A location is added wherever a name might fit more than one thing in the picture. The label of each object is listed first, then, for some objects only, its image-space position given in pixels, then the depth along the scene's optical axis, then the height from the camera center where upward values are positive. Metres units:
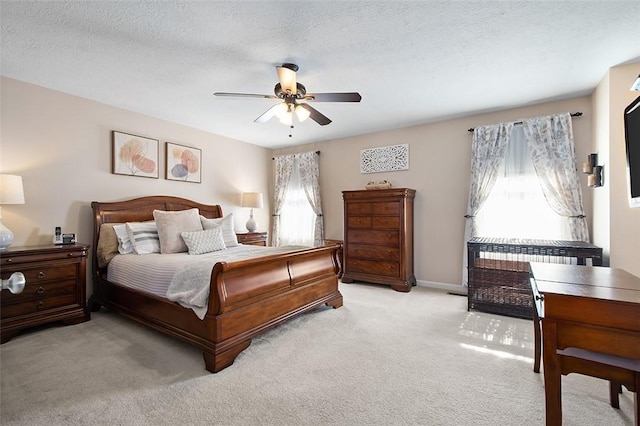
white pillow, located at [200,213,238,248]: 4.07 -0.17
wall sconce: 2.97 +0.42
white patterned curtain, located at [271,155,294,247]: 5.86 +0.62
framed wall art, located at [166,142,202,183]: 4.39 +0.84
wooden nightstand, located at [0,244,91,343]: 2.61 -0.72
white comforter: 2.28 -0.53
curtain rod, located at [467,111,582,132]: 3.42 +1.16
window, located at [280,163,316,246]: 5.68 -0.07
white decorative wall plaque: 4.69 +0.92
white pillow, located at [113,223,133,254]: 3.40 -0.29
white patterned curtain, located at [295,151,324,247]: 5.47 +0.56
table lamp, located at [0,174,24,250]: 2.68 +0.23
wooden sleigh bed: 2.17 -0.80
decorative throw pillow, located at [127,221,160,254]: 3.38 -0.26
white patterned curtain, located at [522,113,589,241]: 3.40 +0.56
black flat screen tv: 1.81 +0.41
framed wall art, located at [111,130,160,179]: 3.78 +0.84
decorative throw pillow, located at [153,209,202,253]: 3.46 -0.16
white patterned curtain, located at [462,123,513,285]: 3.85 +0.66
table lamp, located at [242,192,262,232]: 5.27 +0.24
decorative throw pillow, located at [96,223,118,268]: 3.39 -0.35
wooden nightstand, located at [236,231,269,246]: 4.91 -0.43
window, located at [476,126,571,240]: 3.64 +0.06
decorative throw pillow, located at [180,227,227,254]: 3.43 -0.32
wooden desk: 1.18 -0.51
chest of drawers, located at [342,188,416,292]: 4.24 -0.38
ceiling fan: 2.52 +1.08
